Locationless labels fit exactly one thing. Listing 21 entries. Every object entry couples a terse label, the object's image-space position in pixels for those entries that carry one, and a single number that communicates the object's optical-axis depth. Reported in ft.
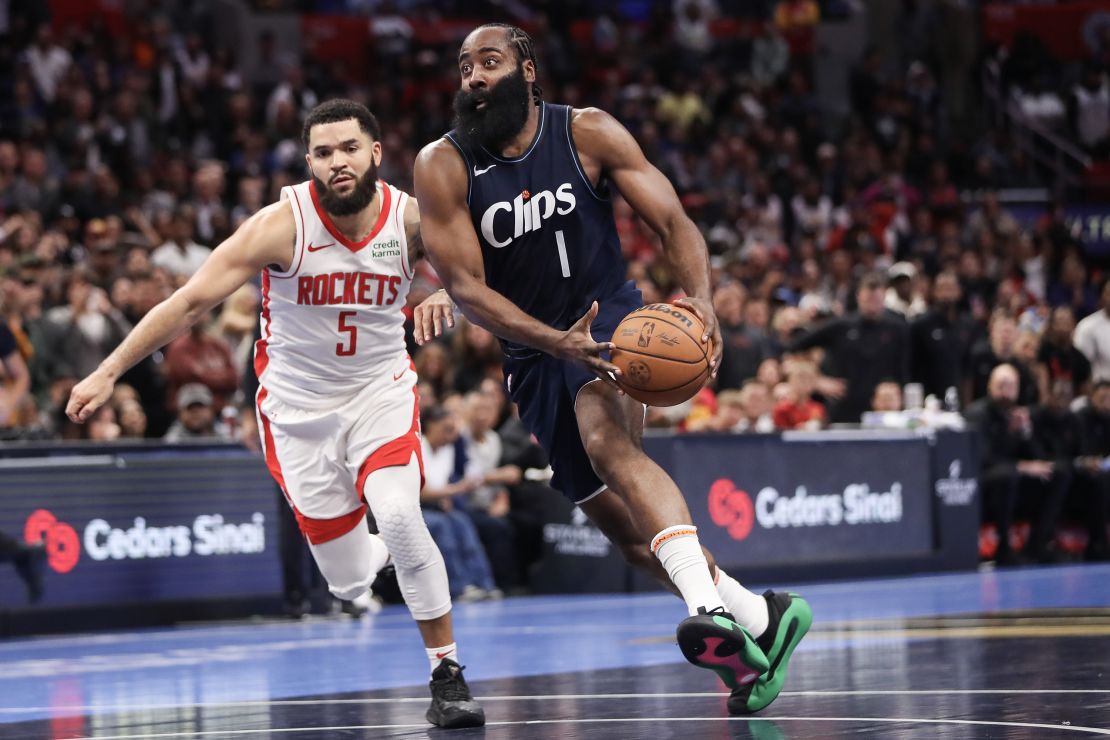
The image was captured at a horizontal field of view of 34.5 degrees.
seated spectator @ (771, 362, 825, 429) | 47.50
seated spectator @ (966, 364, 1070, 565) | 51.06
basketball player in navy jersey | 20.18
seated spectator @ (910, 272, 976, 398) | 52.13
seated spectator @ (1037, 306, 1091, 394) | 55.16
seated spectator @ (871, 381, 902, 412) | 48.93
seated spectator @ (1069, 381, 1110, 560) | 52.44
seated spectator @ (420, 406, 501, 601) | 42.73
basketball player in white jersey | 21.56
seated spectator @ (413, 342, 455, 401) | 44.93
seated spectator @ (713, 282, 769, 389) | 48.78
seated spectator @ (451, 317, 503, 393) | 47.39
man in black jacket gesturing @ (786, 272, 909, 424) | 49.03
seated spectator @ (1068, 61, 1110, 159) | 81.56
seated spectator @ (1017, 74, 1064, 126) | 83.41
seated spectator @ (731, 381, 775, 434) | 46.65
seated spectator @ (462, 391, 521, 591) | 44.93
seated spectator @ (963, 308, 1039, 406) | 53.06
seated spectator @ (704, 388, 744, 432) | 46.24
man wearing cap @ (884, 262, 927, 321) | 52.85
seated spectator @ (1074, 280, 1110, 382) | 53.88
